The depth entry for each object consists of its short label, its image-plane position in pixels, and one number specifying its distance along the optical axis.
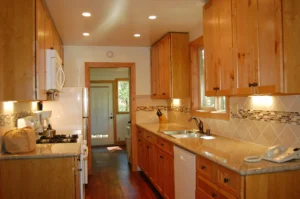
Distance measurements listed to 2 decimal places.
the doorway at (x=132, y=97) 5.22
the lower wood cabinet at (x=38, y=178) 2.34
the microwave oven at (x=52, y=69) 2.80
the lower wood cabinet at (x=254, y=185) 1.81
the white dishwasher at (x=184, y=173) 2.58
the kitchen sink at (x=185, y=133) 3.63
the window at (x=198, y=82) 4.00
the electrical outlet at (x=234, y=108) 3.03
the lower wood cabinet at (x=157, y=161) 3.28
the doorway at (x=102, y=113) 8.04
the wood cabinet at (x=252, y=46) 1.86
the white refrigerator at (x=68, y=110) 4.30
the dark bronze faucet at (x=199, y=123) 3.67
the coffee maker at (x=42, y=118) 3.56
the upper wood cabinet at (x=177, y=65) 4.26
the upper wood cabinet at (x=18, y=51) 2.32
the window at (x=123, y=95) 8.16
